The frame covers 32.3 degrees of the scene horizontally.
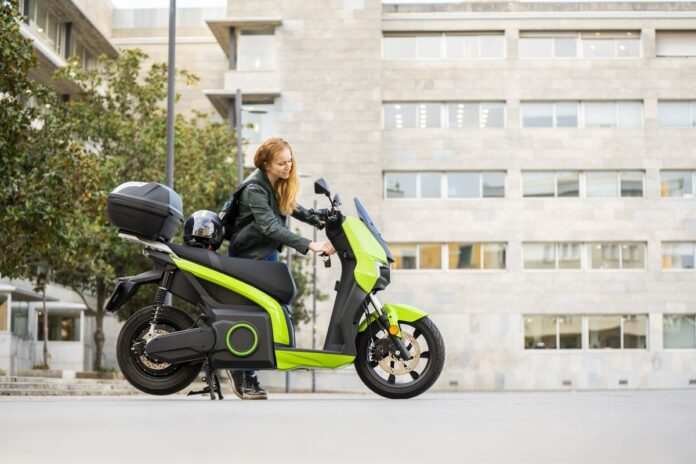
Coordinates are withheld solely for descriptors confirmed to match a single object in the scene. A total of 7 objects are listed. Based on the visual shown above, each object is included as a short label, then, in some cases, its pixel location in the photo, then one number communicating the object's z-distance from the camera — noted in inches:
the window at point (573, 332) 2066.9
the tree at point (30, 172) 813.2
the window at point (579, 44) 2121.1
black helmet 310.0
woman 317.1
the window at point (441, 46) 2121.1
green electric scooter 295.0
